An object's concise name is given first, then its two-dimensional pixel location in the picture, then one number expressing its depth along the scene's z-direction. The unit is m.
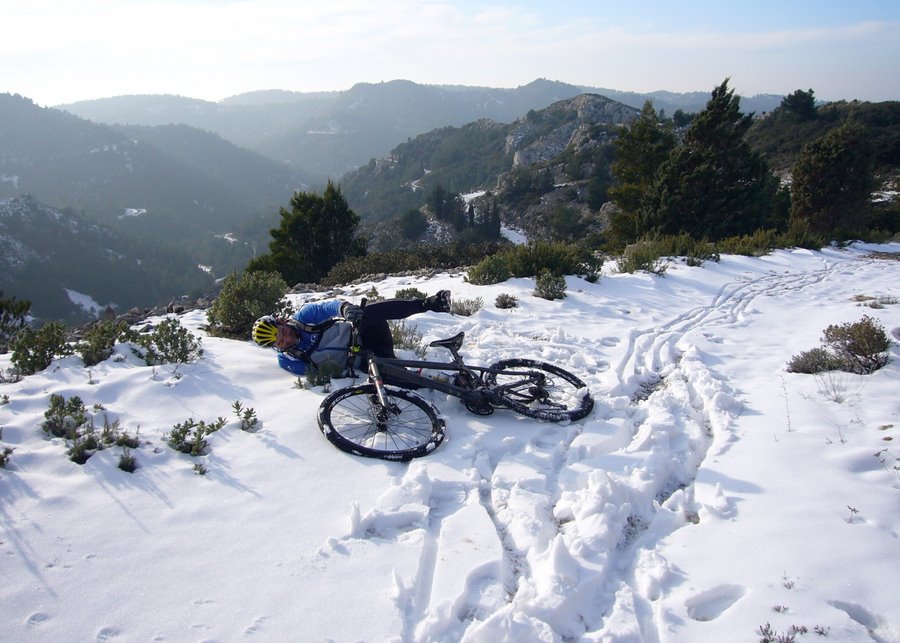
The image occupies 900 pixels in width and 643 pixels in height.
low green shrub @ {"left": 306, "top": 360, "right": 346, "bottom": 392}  4.63
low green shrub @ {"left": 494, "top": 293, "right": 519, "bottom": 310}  7.72
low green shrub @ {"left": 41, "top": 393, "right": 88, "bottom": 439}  3.53
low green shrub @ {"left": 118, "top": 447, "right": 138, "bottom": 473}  3.25
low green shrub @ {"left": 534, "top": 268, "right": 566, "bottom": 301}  8.34
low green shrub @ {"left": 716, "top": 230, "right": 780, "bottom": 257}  14.56
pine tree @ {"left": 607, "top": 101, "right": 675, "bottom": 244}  27.78
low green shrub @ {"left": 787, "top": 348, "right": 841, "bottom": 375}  4.95
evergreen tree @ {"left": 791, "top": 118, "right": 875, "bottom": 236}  23.41
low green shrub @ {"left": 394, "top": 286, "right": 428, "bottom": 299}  7.51
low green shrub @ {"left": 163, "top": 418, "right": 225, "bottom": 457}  3.52
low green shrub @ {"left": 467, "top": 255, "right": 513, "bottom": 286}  9.23
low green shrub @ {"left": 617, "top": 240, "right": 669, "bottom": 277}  10.89
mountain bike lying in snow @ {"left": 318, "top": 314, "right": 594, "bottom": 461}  3.90
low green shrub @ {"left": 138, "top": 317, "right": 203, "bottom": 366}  4.89
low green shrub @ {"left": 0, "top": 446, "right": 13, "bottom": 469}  3.12
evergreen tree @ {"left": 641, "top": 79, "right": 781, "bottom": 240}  22.67
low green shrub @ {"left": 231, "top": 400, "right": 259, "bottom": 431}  3.90
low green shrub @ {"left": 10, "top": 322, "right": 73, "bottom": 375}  4.52
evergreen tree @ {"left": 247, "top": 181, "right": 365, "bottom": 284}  26.19
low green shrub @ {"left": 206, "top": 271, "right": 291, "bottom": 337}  6.11
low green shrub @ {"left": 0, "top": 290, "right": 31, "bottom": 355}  7.48
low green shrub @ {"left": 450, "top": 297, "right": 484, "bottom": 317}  7.24
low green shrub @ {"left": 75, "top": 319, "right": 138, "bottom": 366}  4.79
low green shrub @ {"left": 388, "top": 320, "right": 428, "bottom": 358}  5.62
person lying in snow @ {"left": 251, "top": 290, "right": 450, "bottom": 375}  4.58
